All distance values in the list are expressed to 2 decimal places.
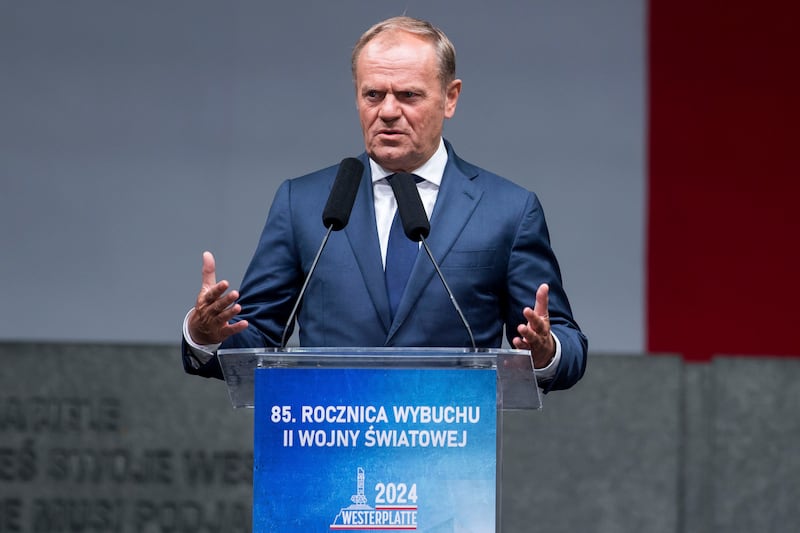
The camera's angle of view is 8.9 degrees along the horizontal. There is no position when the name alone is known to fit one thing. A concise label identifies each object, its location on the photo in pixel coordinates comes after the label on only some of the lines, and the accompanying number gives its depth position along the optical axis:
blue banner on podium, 7.30
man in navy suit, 7.78
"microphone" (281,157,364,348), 7.55
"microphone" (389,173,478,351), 7.53
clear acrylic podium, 7.36
